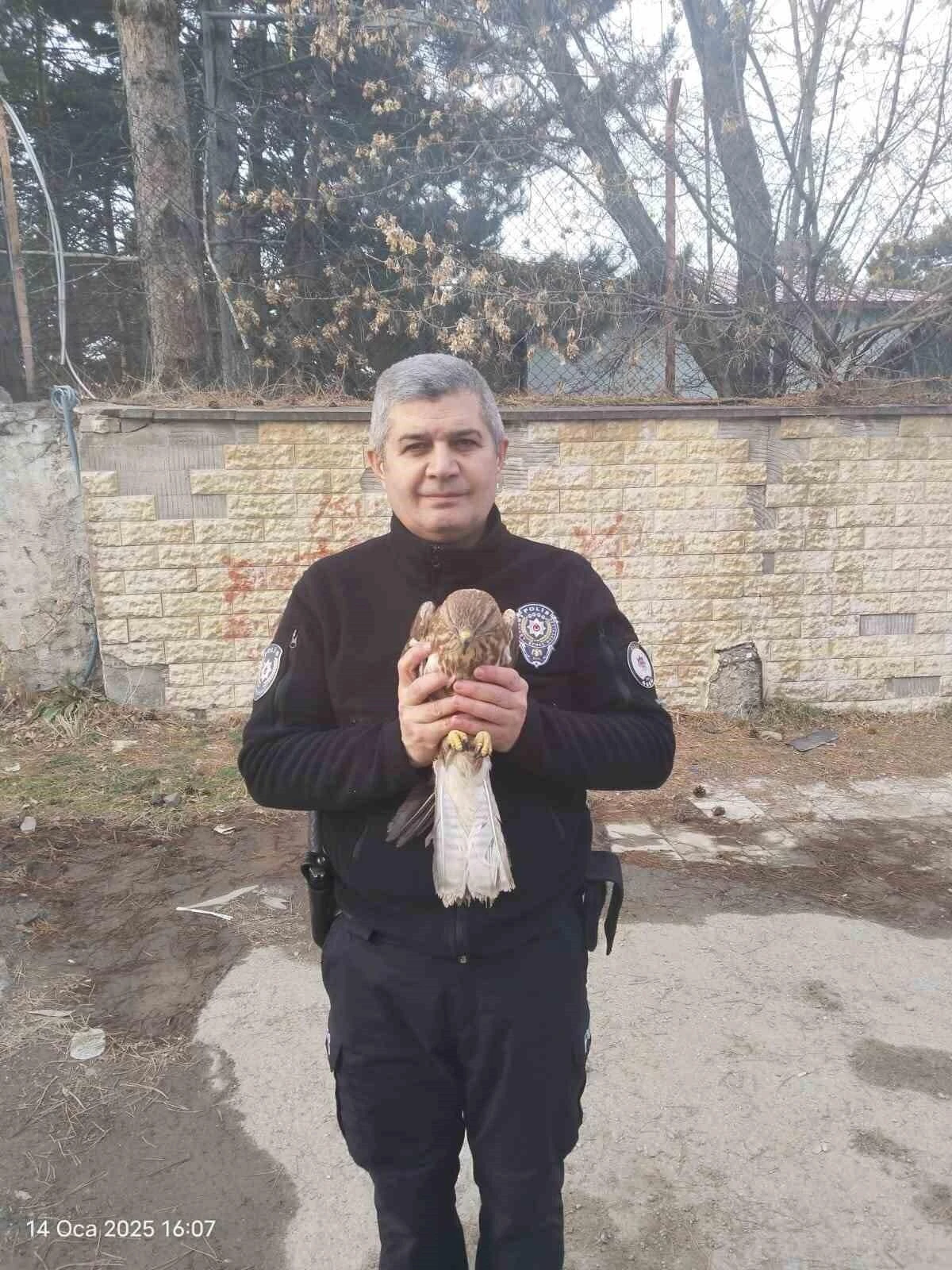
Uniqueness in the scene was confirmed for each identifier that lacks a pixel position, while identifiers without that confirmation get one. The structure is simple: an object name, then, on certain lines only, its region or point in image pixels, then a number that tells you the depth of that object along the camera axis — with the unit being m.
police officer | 1.62
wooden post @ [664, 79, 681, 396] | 6.62
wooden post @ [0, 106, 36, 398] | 6.46
